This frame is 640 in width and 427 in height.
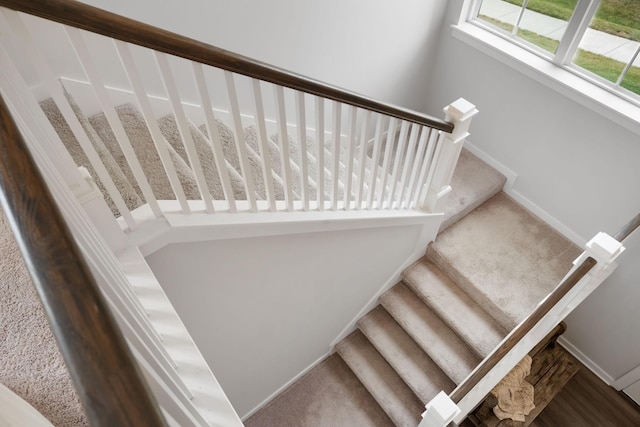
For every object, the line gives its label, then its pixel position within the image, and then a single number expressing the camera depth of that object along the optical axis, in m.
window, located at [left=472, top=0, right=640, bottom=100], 2.73
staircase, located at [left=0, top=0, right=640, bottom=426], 1.04
